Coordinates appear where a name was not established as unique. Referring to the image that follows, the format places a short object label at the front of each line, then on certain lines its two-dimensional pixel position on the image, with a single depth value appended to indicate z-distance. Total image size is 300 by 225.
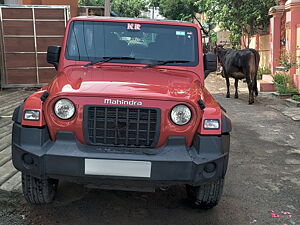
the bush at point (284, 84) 11.31
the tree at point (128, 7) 34.97
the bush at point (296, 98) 10.31
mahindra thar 3.26
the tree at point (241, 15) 15.70
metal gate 12.38
